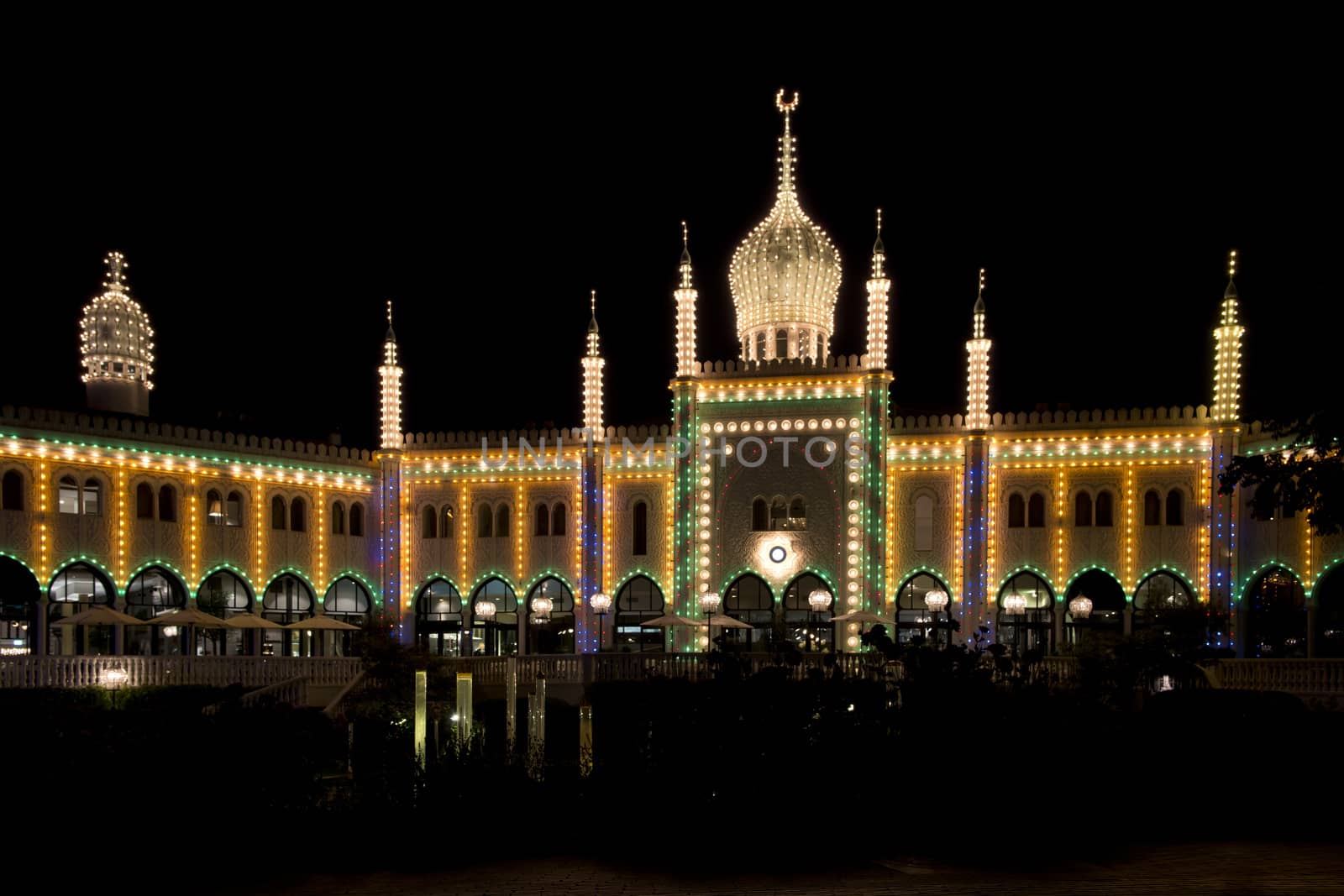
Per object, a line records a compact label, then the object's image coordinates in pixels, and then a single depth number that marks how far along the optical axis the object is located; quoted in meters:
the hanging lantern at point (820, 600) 34.62
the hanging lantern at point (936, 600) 33.50
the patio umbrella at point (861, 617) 33.66
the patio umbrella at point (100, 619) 30.56
